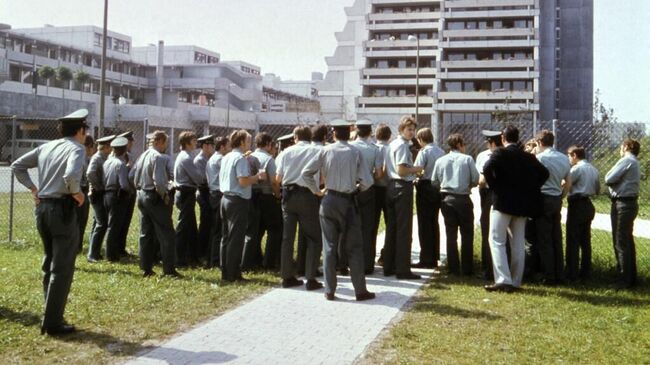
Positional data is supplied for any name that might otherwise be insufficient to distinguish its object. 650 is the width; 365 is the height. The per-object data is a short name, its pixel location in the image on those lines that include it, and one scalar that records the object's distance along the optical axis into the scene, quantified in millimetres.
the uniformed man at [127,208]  9898
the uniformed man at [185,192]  9219
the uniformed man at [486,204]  8344
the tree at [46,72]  71250
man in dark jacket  7648
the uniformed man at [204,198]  9523
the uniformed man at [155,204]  8219
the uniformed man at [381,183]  8898
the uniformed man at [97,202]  9734
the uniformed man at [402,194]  8359
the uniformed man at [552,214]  8211
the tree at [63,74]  73750
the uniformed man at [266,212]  8750
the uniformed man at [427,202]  9062
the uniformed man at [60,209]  5730
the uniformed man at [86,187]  9352
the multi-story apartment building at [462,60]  70562
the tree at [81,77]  76500
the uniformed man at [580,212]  8305
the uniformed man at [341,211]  7254
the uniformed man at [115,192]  9484
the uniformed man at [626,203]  7949
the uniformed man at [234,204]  8047
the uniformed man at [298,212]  7699
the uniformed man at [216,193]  9133
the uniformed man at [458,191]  8602
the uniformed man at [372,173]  8445
